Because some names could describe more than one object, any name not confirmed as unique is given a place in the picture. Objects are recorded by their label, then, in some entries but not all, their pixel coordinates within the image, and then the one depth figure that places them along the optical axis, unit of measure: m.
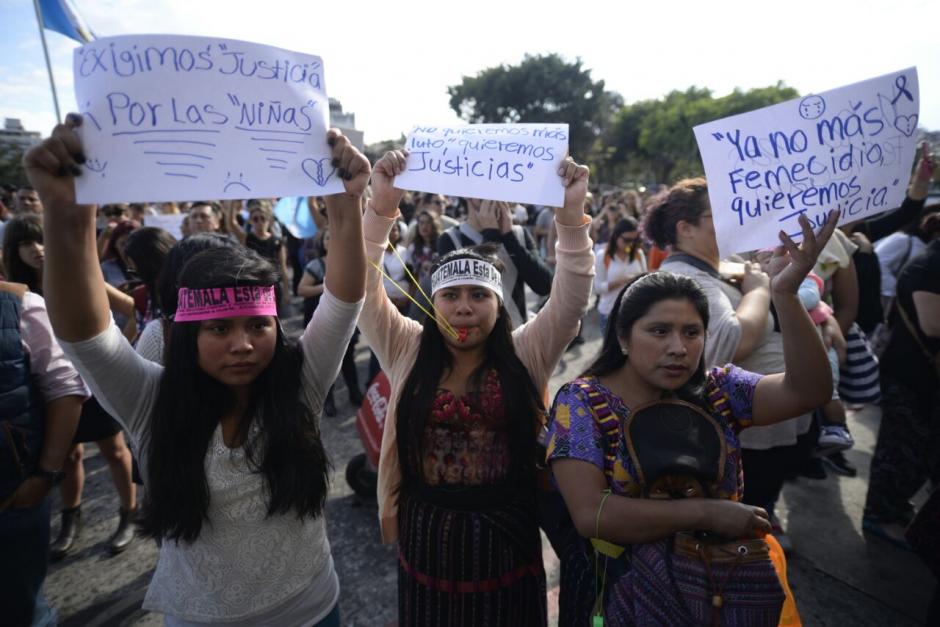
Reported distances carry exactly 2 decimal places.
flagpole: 3.12
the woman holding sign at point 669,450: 1.24
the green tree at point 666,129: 41.22
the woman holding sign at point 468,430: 1.71
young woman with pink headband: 1.39
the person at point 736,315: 1.99
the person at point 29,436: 1.78
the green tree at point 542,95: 42.56
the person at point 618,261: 4.92
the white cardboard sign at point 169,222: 5.35
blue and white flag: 4.00
